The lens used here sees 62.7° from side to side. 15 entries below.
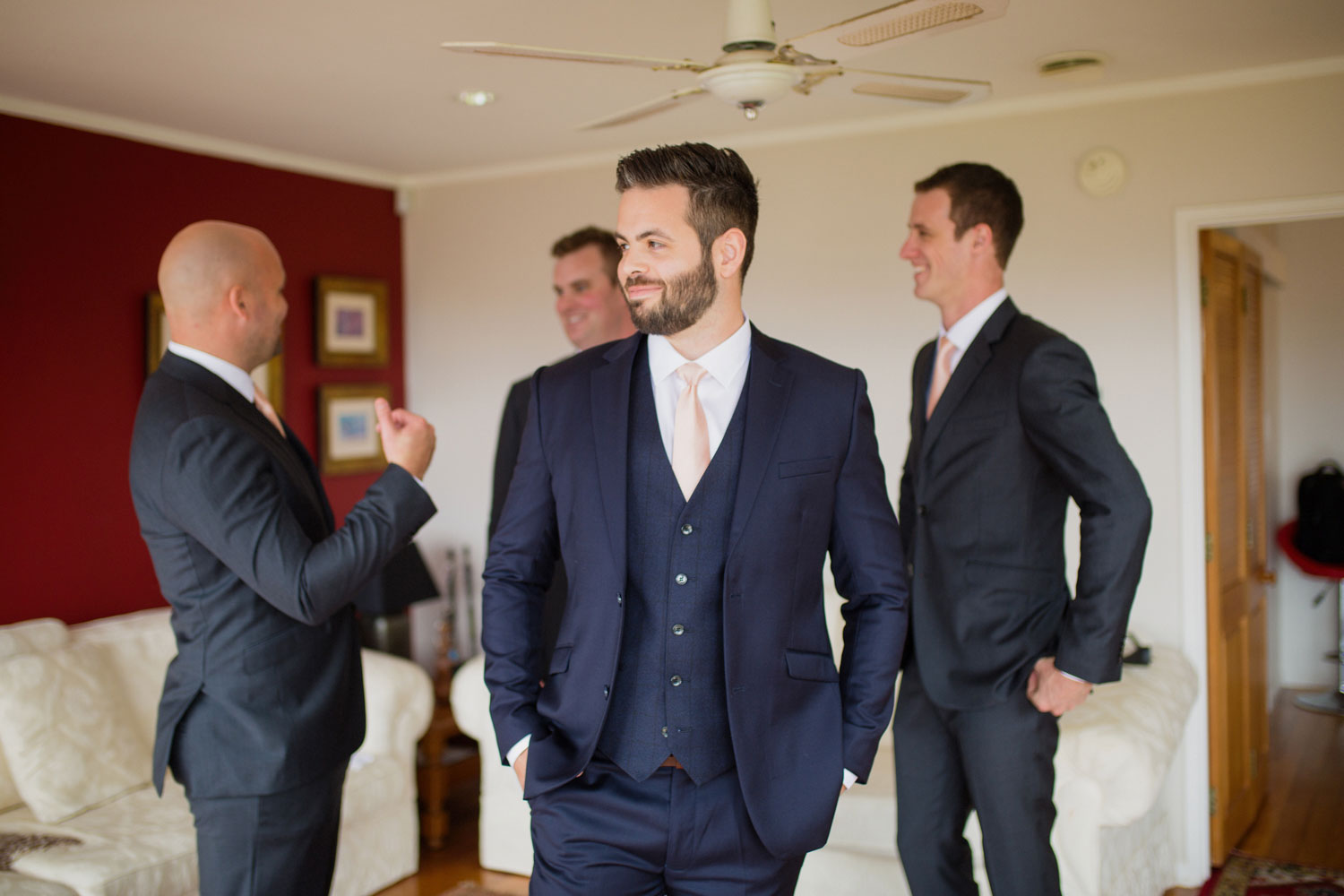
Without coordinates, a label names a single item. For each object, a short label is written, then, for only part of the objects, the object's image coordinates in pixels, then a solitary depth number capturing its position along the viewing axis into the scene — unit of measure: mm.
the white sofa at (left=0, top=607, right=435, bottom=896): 2932
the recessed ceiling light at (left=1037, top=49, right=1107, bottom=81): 3463
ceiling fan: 1949
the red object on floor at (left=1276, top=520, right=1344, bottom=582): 5949
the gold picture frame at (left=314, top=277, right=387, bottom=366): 5117
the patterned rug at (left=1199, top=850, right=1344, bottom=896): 3652
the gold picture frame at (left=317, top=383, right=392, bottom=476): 5102
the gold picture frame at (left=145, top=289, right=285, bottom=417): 4281
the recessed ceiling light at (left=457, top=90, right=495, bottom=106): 3896
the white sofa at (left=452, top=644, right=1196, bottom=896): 3125
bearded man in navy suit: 1644
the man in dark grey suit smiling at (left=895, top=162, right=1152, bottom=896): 2174
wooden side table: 4238
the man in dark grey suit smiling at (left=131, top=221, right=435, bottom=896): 1974
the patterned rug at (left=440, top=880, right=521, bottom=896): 3763
